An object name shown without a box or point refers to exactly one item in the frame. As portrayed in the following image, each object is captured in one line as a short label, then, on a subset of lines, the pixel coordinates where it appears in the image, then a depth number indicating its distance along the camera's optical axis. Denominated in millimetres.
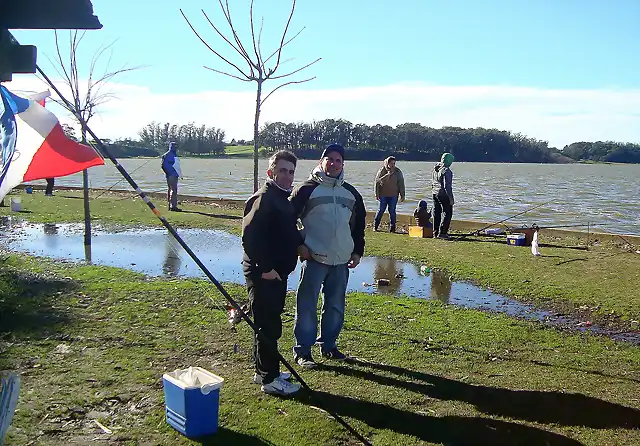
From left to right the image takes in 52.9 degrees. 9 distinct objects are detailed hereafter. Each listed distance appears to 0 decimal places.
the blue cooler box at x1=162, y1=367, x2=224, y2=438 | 4383
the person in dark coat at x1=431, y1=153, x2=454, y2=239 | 14367
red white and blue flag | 3707
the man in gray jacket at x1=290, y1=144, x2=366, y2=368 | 5797
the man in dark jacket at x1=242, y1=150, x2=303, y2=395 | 5020
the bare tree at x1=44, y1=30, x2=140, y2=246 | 12492
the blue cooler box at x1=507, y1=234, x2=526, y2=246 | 13953
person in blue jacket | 19234
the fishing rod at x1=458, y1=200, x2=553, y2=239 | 15455
